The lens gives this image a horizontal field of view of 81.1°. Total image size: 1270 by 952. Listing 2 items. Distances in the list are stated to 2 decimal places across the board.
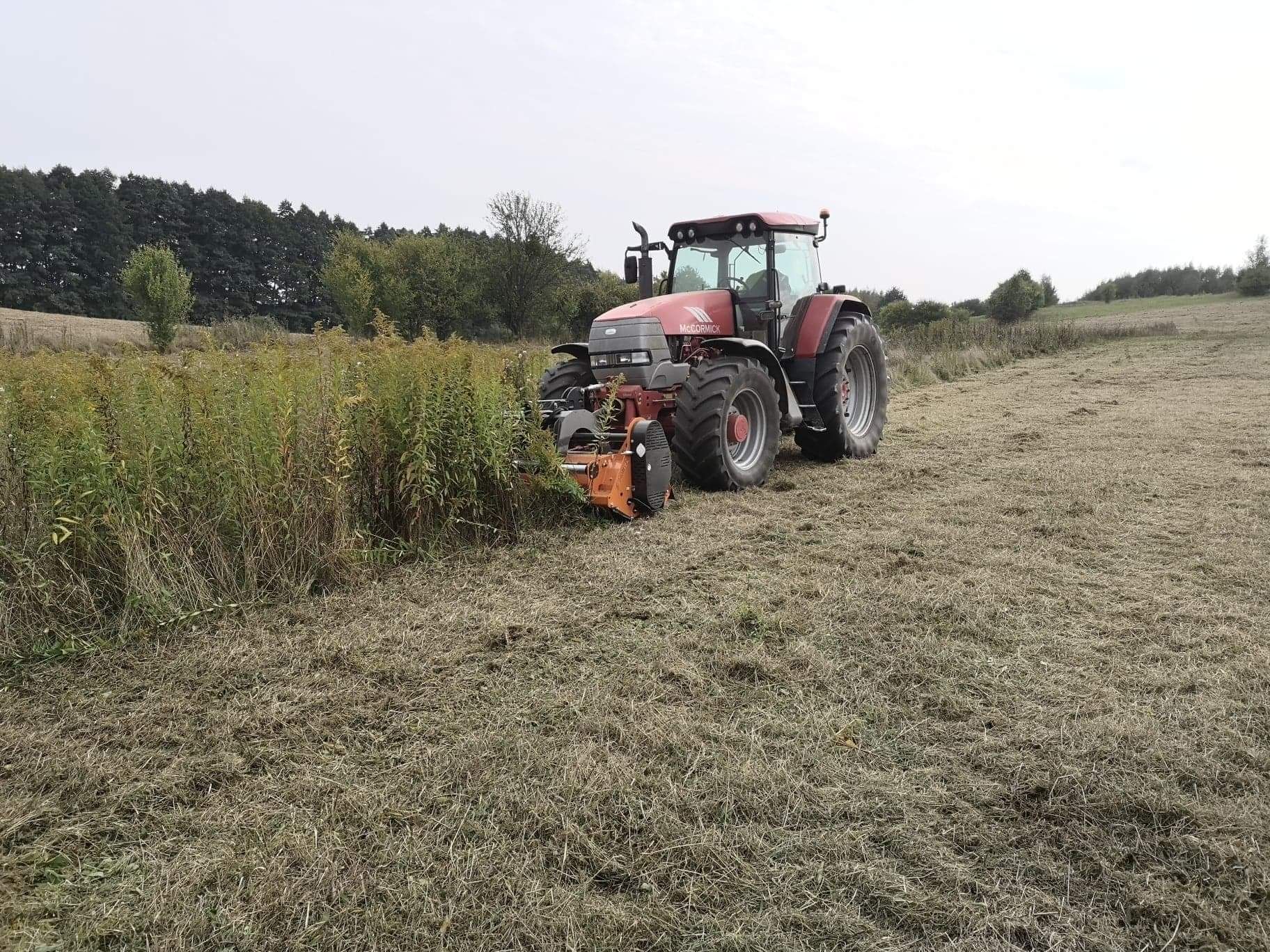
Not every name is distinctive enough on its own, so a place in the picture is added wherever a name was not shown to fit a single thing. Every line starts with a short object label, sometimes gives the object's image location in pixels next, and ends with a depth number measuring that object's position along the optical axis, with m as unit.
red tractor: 5.17
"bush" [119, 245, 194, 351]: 20.52
